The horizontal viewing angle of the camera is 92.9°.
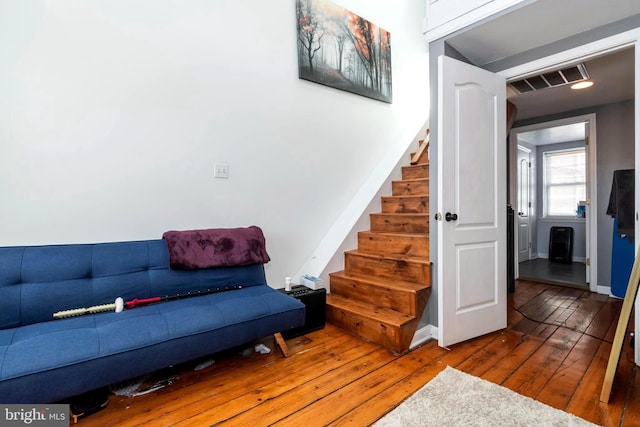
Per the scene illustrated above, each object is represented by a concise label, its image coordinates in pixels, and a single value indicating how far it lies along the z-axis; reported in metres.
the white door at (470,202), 2.16
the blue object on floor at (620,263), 3.13
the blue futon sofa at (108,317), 1.25
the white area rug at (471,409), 1.39
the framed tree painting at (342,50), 2.94
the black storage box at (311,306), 2.41
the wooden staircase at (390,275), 2.20
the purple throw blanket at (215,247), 2.04
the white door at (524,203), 5.43
